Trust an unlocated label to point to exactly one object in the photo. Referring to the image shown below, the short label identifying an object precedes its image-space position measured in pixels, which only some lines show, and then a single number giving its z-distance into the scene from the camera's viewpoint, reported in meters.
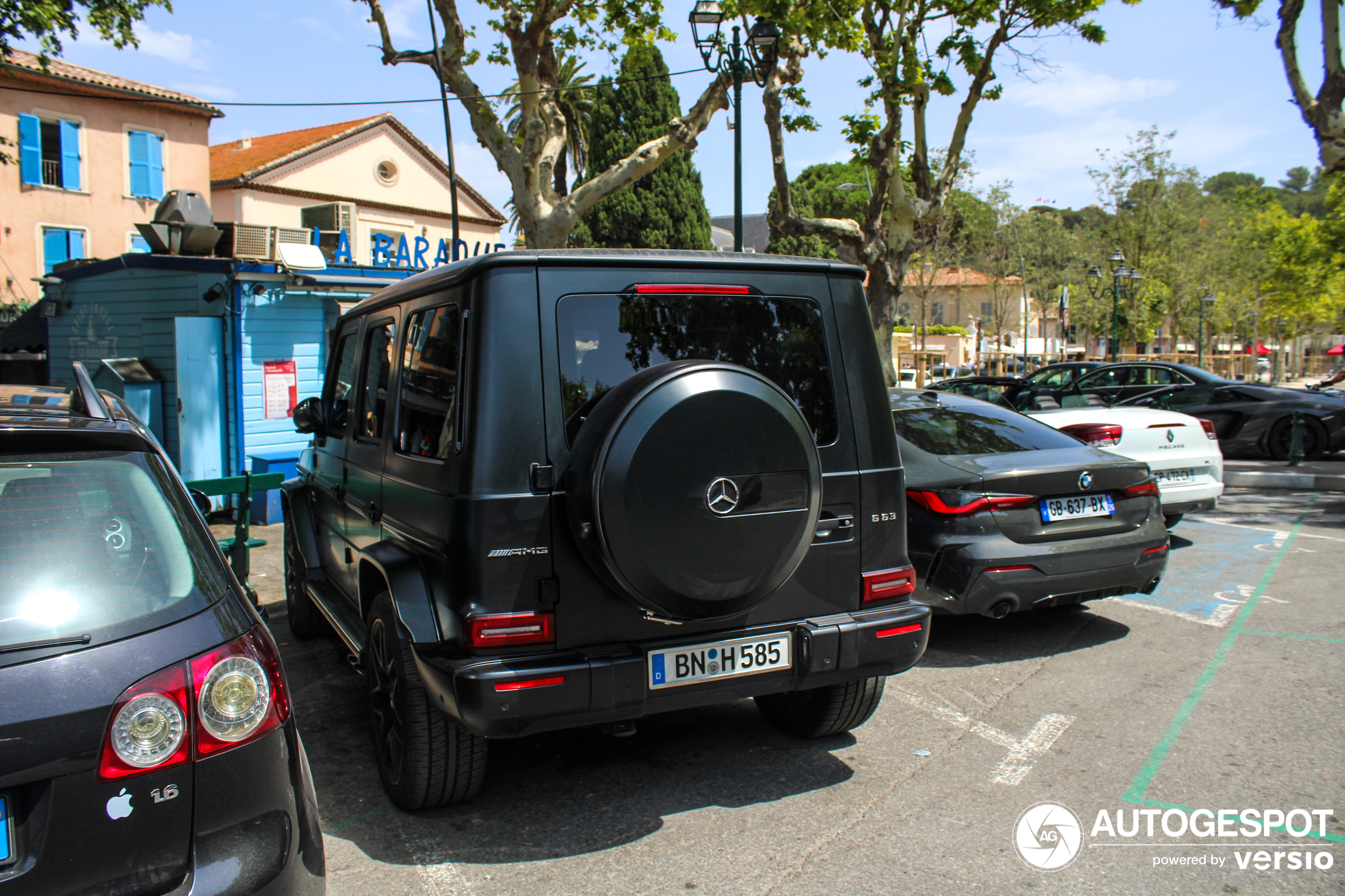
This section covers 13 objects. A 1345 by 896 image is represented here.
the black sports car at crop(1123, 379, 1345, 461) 14.40
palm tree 37.91
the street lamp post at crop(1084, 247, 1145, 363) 29.22
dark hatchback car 1.88
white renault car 7.62
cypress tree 35.62
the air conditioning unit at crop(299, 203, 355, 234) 13.44
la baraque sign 14.44
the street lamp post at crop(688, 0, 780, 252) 12.68
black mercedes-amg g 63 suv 3.03
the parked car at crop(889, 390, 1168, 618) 5.04
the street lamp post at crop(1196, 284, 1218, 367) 38.22
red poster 10.47
